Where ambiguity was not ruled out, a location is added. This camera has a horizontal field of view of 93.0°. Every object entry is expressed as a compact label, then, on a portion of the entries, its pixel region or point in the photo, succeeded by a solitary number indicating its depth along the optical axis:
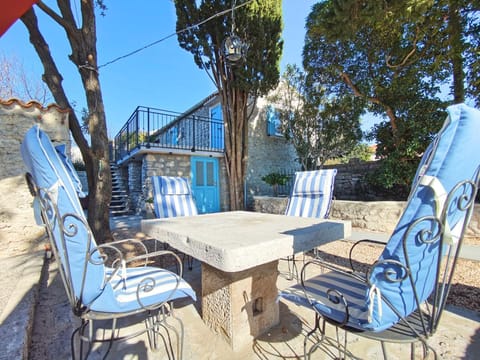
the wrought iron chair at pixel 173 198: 3.26
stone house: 7.61
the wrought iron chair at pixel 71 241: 1.08
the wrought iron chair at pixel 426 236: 0.84
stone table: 1.25
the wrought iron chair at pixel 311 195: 2.88
